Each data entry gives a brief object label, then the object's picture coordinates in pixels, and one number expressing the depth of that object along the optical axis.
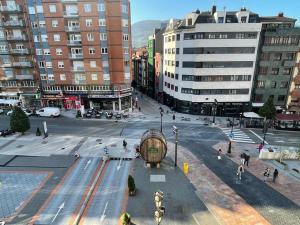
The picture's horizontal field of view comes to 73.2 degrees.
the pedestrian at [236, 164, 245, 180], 22.09
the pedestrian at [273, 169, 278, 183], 21.61
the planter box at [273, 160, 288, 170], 24.96
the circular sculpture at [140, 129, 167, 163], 23.44
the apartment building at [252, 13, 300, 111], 42.34
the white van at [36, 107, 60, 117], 45.31
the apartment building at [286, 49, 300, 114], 43.78
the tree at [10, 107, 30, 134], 33.56
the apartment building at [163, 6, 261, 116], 42.44
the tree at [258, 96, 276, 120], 38.53
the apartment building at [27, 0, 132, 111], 44.34
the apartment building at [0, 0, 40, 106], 47.34
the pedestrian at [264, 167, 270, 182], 22.55
